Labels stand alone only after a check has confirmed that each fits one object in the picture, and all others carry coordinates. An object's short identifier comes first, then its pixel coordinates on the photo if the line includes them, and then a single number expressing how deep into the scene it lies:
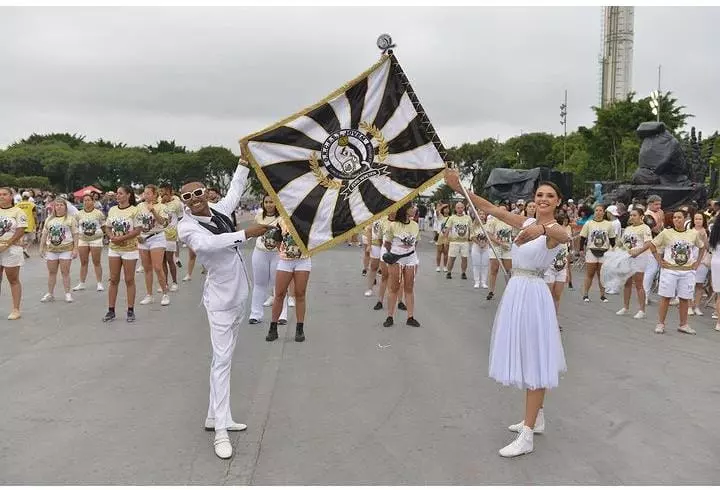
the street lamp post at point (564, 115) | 61.50
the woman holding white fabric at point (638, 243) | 9.88
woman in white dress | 4.36
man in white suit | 4.37
